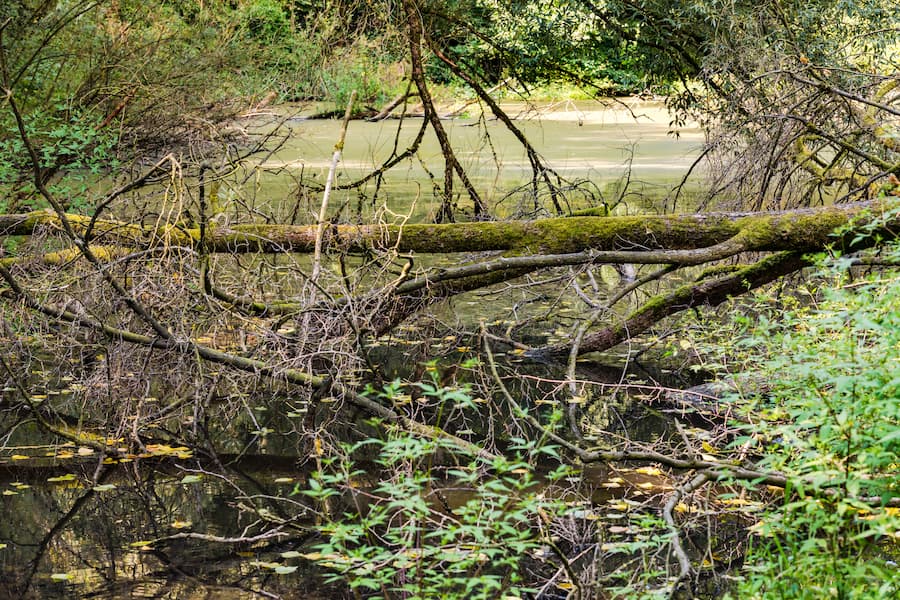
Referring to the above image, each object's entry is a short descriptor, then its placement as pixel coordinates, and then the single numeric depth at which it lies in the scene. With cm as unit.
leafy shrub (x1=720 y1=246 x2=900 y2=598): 620
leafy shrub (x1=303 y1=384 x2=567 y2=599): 643
